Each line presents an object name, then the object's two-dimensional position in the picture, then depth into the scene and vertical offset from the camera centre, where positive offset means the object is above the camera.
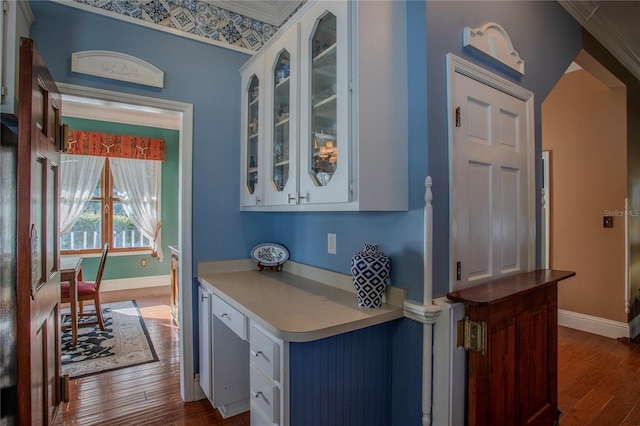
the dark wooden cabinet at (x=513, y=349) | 1.50 -0.67
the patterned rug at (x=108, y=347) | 2.85 -1.26
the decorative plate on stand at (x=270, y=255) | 2.54 -0.31
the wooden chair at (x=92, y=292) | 3.46 -0.80
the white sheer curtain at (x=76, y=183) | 4.81 +0.44
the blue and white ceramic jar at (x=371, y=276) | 1.57 -0.29
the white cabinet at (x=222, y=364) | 2.12 -0.95
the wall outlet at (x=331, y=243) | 2.09 -0.18
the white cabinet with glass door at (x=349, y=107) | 1.48 +0.50
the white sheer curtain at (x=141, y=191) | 5.23 +0.36
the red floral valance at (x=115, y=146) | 4.84 +1.03
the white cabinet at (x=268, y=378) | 1.34 -0.69
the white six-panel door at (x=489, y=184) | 1.62 +0.16
